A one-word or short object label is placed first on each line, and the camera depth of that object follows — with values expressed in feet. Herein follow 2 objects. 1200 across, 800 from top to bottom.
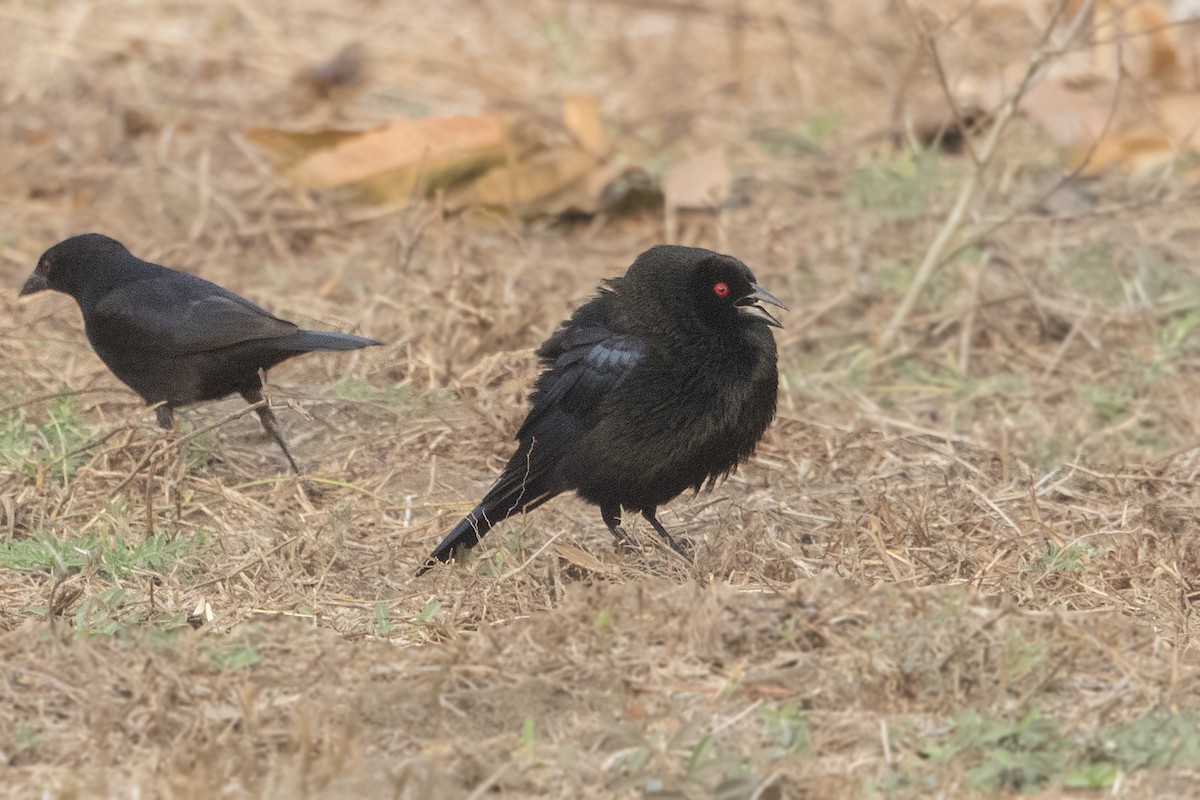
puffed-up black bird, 31.53
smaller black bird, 35.70
